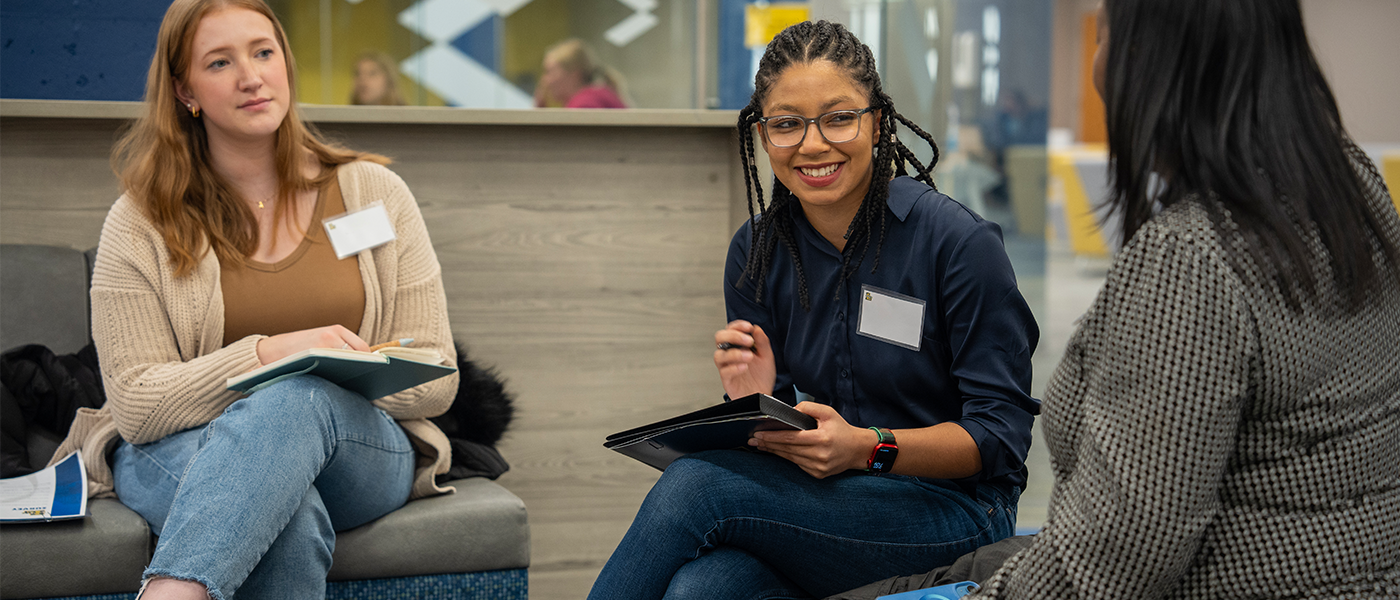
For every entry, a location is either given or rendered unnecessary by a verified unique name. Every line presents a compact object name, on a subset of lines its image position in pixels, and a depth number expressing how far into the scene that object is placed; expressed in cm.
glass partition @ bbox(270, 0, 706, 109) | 582
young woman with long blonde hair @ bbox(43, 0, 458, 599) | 158
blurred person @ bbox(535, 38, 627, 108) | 573
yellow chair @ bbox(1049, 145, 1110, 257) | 836
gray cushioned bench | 164
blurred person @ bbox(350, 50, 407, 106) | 622
